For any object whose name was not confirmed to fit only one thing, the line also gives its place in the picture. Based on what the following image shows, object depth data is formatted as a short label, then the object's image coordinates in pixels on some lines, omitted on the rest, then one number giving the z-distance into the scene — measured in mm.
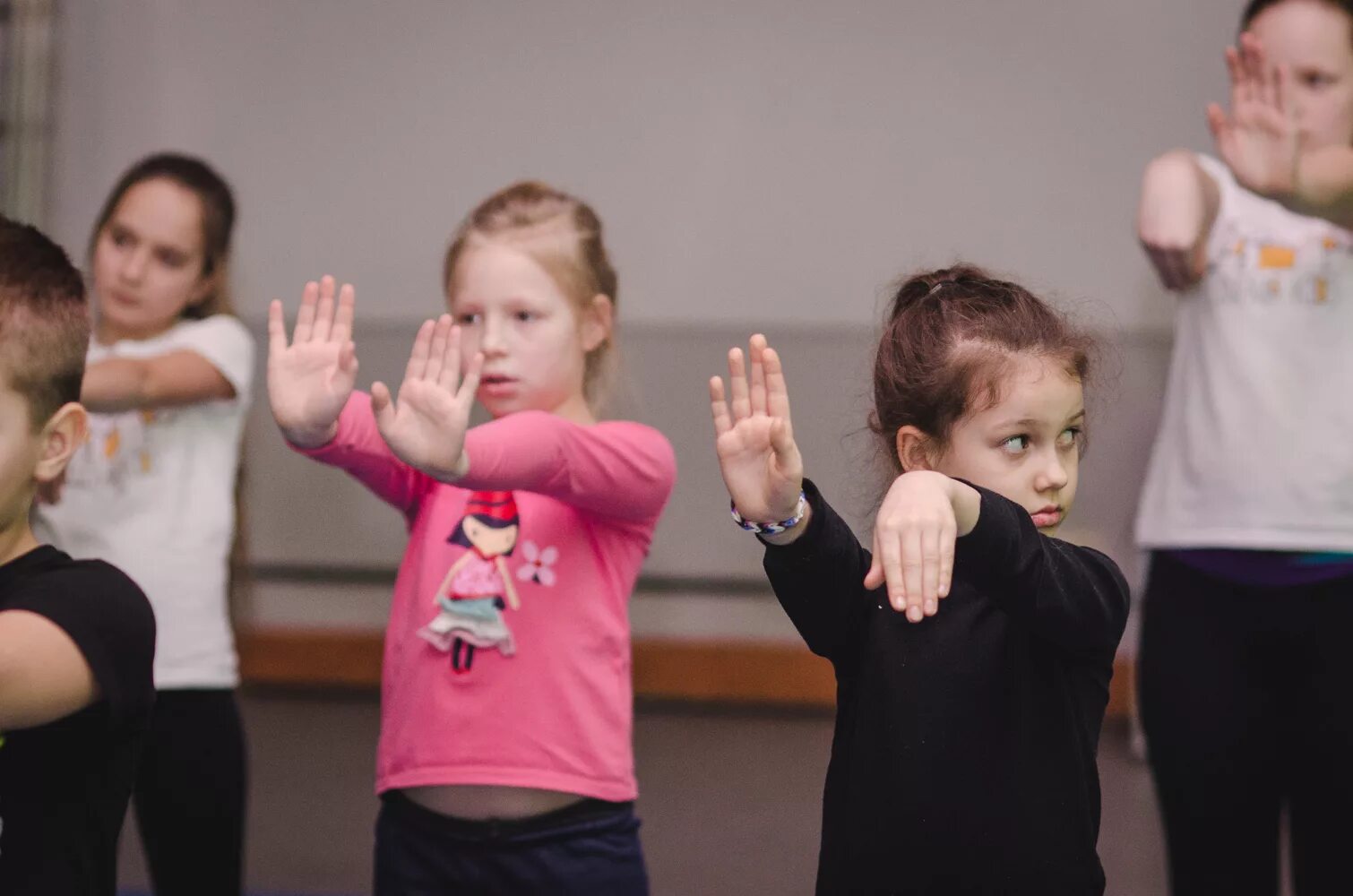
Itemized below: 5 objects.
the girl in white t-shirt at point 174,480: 4769
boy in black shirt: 4152
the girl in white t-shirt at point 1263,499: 4608
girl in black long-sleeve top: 4206
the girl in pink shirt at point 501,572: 4449
